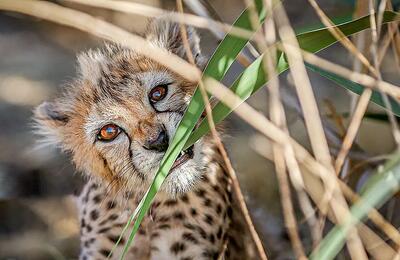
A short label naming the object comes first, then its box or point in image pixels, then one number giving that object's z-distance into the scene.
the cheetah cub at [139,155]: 3.85
